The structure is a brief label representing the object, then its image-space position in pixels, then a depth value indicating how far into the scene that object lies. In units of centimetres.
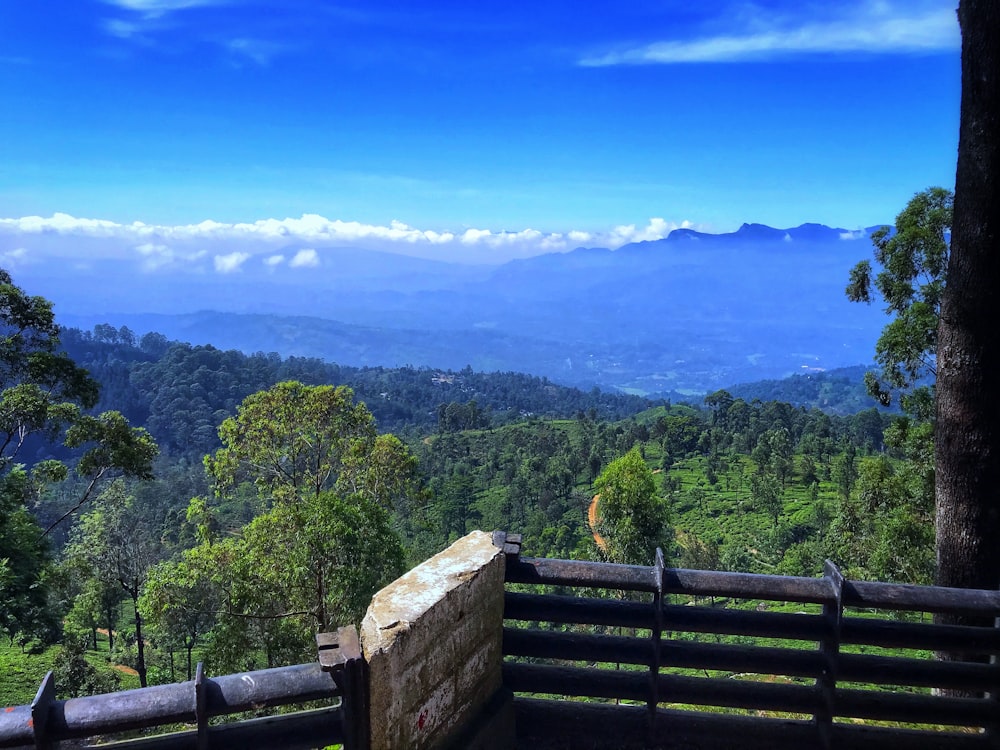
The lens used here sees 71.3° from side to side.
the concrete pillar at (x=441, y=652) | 311
